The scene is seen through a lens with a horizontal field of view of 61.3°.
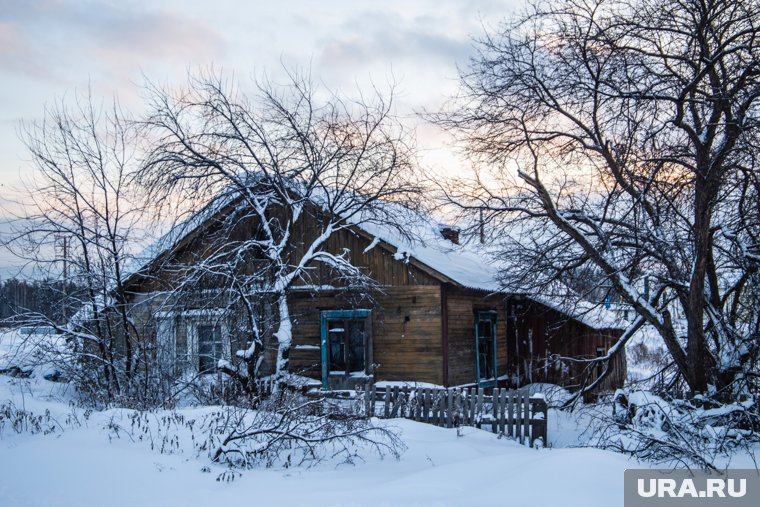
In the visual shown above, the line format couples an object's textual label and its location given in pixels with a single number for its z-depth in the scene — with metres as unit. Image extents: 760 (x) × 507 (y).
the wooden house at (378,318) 16.22
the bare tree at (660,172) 9.74
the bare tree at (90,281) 13.32
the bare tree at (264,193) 14.00
